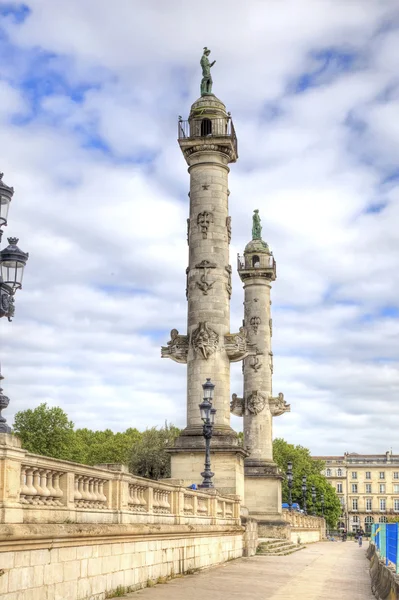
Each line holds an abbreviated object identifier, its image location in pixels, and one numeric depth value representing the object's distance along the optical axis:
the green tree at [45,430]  78.62
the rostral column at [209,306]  34.88
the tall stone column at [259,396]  55.00
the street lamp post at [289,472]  62.31
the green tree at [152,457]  77.69
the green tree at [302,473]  118.94
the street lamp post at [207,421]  28.56
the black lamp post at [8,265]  13.98
